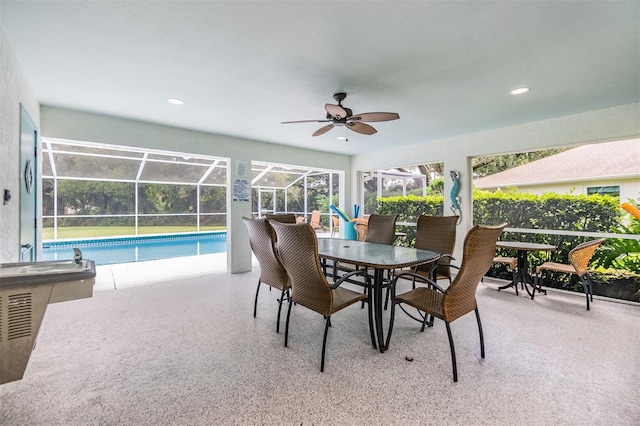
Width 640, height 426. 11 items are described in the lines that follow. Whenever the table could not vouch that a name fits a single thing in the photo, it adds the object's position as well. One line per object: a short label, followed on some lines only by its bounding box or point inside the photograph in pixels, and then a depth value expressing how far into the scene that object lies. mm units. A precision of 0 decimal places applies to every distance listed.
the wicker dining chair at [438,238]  3061
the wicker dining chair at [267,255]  2607
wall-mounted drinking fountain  1221
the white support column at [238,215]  4859
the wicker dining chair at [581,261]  3168
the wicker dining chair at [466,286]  1819
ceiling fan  2664
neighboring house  4000
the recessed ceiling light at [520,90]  2879
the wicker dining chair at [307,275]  1968
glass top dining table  2162
